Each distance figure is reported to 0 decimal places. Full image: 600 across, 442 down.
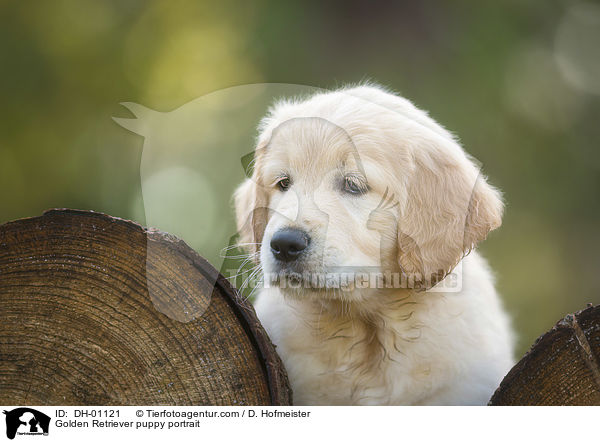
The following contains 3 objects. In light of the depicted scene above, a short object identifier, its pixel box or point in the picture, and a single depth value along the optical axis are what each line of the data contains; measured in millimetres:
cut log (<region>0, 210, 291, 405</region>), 2160
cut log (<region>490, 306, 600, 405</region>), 2111
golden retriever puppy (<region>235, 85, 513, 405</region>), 2494
